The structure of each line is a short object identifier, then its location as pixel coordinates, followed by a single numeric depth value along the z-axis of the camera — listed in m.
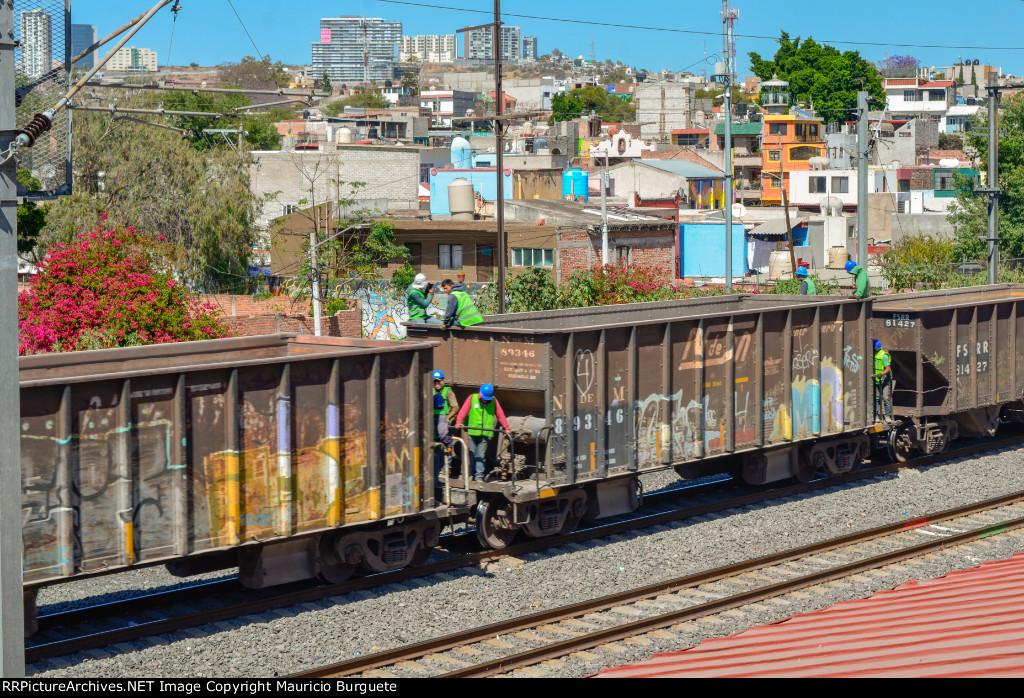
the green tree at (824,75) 145.62
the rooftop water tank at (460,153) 67.44
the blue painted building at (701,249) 59.72
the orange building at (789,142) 96.94
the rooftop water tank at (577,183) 66.44
